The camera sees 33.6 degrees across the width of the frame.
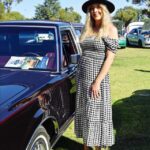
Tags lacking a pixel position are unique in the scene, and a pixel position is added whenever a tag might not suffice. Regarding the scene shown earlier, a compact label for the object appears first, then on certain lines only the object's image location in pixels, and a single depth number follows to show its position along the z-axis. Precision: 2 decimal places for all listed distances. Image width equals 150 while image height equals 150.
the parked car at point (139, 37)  17.04
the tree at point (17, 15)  40.66
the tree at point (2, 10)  26.91
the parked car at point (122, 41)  16.95
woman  2.73
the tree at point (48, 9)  60.94
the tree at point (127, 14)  54.20
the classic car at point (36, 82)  2.19
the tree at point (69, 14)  55.24
